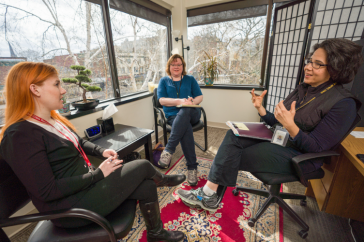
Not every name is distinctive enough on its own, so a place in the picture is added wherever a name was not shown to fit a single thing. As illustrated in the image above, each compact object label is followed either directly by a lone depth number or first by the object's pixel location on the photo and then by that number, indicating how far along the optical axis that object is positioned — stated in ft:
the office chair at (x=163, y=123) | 6.84
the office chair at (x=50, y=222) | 2.40
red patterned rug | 4.17
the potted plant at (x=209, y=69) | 10.40
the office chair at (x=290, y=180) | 3.52
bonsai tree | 5.27
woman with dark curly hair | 3.58
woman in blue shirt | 6.00
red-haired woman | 2.48
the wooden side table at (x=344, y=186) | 3.95
